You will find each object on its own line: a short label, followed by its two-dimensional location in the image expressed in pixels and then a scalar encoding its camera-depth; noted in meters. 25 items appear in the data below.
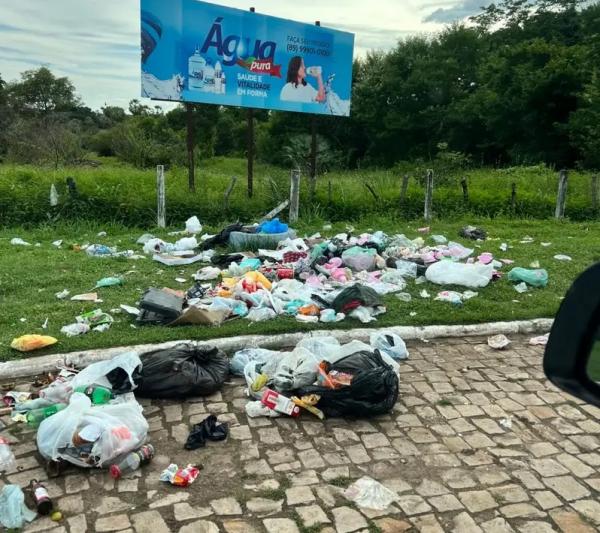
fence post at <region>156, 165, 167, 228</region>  9.95
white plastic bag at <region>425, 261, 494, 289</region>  6.61
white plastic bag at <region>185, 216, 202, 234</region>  9.59
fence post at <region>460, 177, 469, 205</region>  11.89
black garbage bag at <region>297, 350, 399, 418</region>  3.85
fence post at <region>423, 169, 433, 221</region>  11.16
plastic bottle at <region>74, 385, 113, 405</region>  3.79
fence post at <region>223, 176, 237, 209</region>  10.51
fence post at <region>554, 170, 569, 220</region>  11.71
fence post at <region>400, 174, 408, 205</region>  11.35
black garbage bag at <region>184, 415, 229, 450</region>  3.49
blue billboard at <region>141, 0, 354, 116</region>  10.36
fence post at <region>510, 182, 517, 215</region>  11.94
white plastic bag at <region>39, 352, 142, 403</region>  3.87
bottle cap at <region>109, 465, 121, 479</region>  3.17
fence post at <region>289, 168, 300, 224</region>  10.58
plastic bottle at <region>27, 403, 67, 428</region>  3.69
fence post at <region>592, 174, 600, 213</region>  12.02
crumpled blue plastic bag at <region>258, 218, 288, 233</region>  8.81
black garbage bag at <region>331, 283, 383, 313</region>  5.66
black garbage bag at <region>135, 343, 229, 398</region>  4.04
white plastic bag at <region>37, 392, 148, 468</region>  3.22
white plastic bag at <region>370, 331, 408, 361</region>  4.86
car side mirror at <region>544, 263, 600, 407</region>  1.40
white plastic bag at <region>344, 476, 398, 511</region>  2.98
